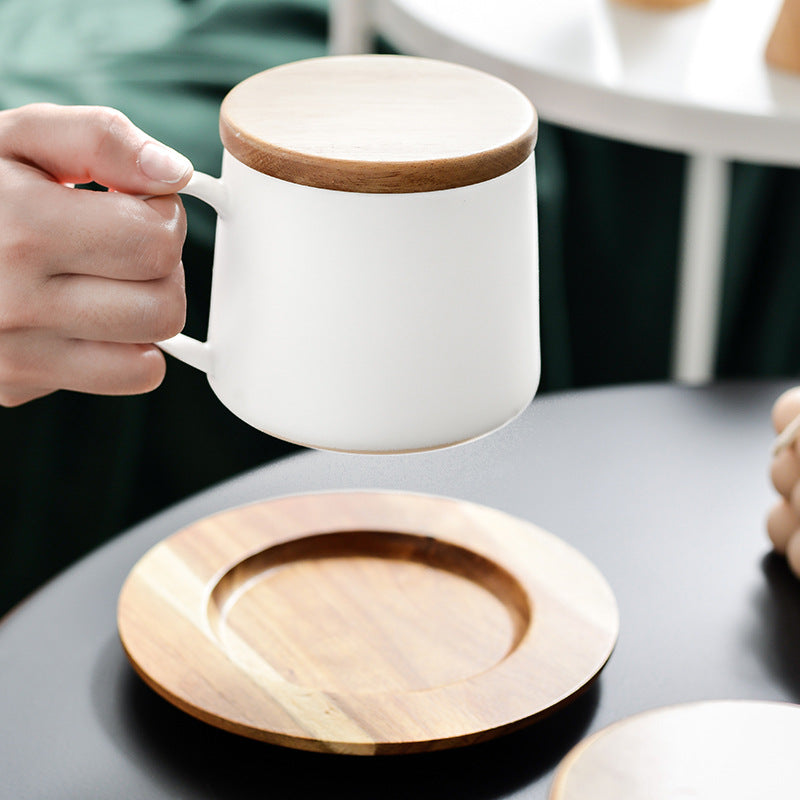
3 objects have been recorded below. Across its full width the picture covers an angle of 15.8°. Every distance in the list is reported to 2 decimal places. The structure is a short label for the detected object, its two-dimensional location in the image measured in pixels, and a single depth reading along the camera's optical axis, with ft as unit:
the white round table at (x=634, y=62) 3.38
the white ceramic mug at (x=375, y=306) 2.28
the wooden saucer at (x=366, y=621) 2.47
